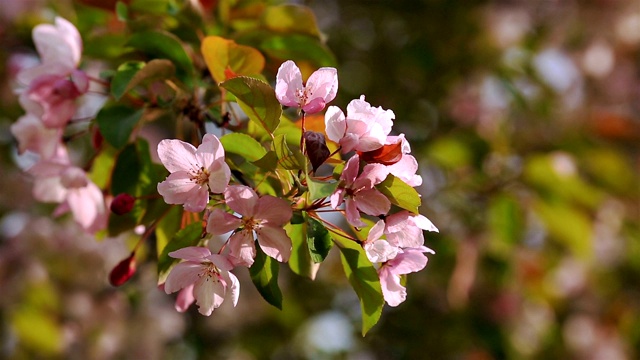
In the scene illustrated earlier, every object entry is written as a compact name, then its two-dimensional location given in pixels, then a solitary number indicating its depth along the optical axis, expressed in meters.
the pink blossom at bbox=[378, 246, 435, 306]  0.92
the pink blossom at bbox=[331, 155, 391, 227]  0.89
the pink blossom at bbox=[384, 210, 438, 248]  0.90
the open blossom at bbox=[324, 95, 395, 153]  0.89
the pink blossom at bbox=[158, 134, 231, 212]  0.89
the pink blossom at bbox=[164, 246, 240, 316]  0.90
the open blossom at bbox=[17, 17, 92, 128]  1.00
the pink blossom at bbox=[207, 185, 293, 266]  0.89
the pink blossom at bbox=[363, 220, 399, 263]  0.90
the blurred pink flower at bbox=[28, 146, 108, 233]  1.01
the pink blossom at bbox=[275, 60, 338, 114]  0.91
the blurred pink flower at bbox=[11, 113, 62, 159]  1.01
